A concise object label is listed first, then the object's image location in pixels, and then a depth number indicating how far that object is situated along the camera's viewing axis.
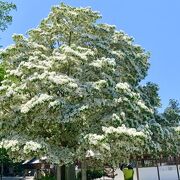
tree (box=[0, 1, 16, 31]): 13.93
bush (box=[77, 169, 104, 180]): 19.27
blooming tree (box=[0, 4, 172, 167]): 10.32
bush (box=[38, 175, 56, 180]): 15.81
